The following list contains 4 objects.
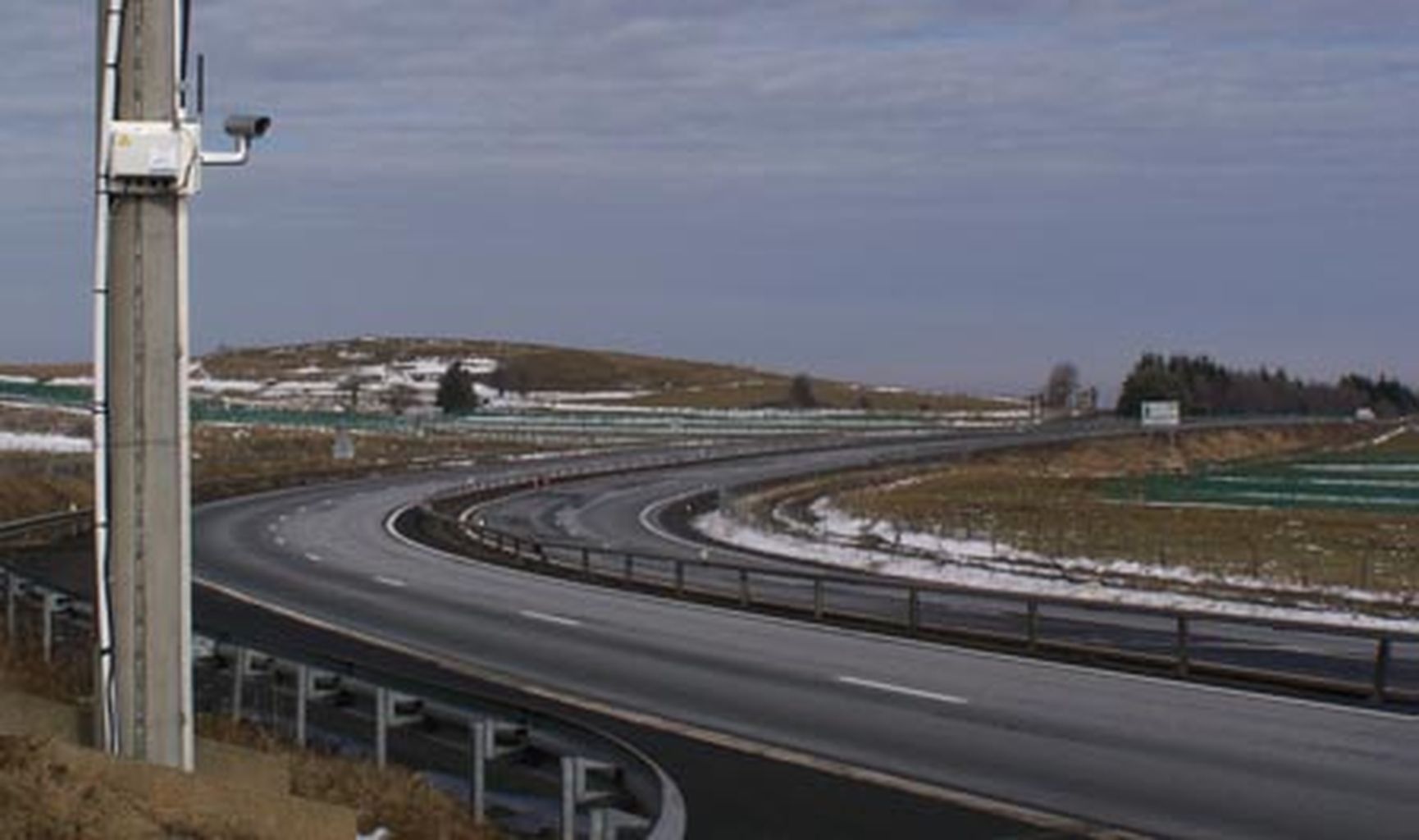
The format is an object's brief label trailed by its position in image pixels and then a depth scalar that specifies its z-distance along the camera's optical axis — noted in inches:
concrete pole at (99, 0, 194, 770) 374.3
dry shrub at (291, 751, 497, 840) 433.1
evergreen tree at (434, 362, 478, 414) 7091.5
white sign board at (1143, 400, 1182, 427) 3912.4
